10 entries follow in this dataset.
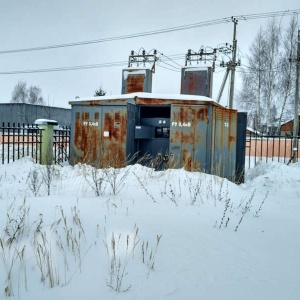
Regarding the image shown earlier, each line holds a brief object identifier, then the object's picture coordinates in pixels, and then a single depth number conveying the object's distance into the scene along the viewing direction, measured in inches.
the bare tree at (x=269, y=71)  962.7
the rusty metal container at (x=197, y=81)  692.7
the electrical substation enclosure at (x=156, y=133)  322.3
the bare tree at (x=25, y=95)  2368.4
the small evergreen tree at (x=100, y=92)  1434.1
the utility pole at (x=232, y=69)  749.9
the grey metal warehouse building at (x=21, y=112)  1485.0
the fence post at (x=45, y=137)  377.4
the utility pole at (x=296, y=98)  625.6
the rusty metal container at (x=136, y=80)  668.7
